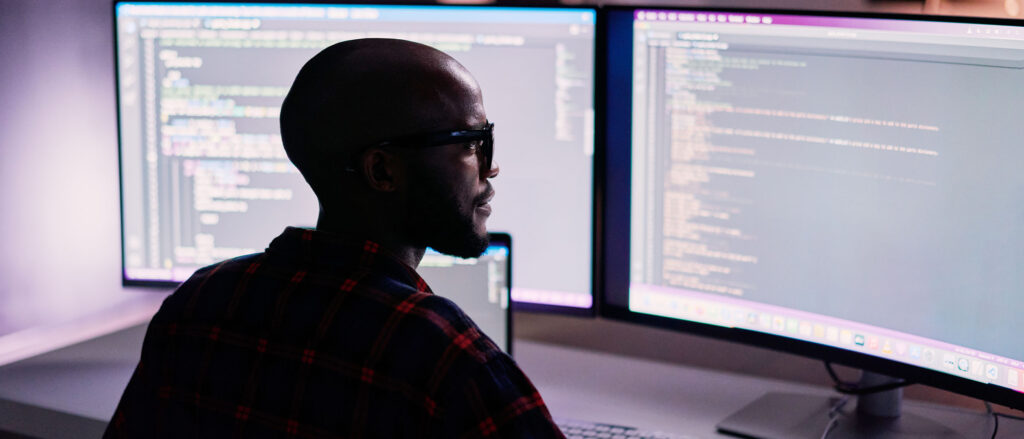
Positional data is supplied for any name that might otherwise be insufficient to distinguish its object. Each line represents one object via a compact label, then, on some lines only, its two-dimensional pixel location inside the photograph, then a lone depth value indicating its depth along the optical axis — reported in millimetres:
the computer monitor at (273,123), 1263
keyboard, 1053
